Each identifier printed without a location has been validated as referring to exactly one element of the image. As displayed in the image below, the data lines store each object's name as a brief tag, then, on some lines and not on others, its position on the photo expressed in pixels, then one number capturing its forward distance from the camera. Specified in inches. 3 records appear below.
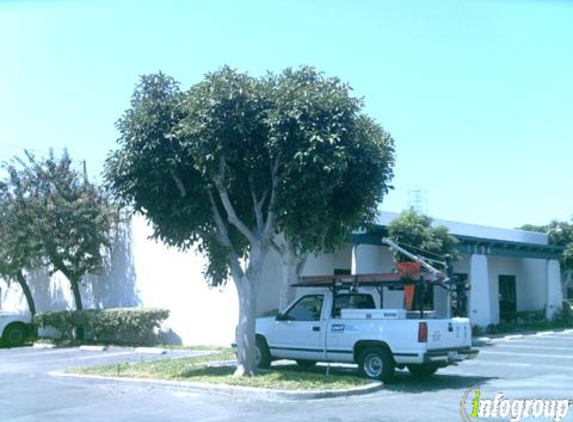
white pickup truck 547.5
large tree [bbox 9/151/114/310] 982.4
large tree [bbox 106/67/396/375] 530.3
